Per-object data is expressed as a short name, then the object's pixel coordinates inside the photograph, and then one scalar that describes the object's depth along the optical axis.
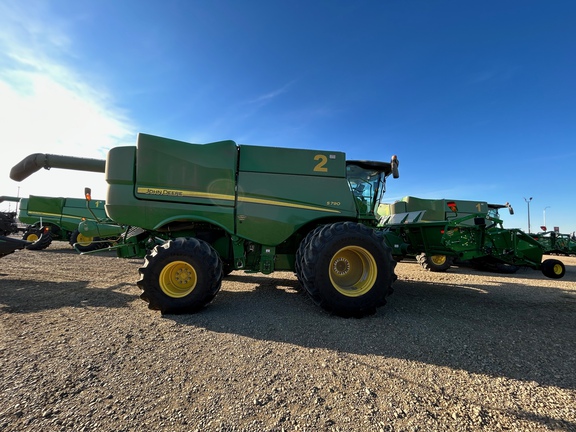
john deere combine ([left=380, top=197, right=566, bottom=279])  5.91
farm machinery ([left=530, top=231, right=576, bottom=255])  8.48
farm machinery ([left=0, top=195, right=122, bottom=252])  13.94
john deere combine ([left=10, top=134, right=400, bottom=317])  3.92
